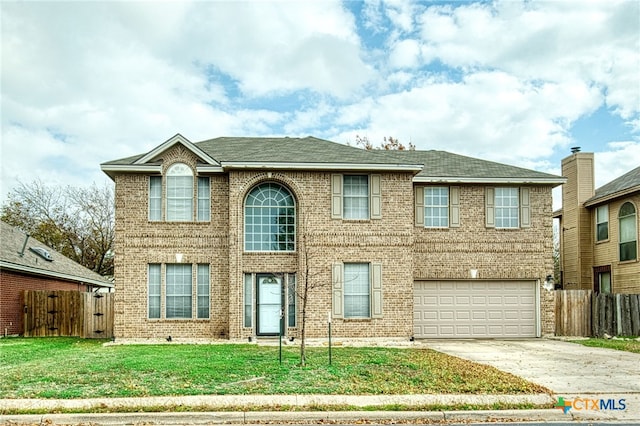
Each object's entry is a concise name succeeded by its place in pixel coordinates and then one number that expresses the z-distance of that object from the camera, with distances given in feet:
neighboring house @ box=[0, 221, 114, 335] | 79.97
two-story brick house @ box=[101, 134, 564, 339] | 67.31
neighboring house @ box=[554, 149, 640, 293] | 81.10
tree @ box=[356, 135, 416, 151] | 147.78
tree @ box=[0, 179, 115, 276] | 141.59
